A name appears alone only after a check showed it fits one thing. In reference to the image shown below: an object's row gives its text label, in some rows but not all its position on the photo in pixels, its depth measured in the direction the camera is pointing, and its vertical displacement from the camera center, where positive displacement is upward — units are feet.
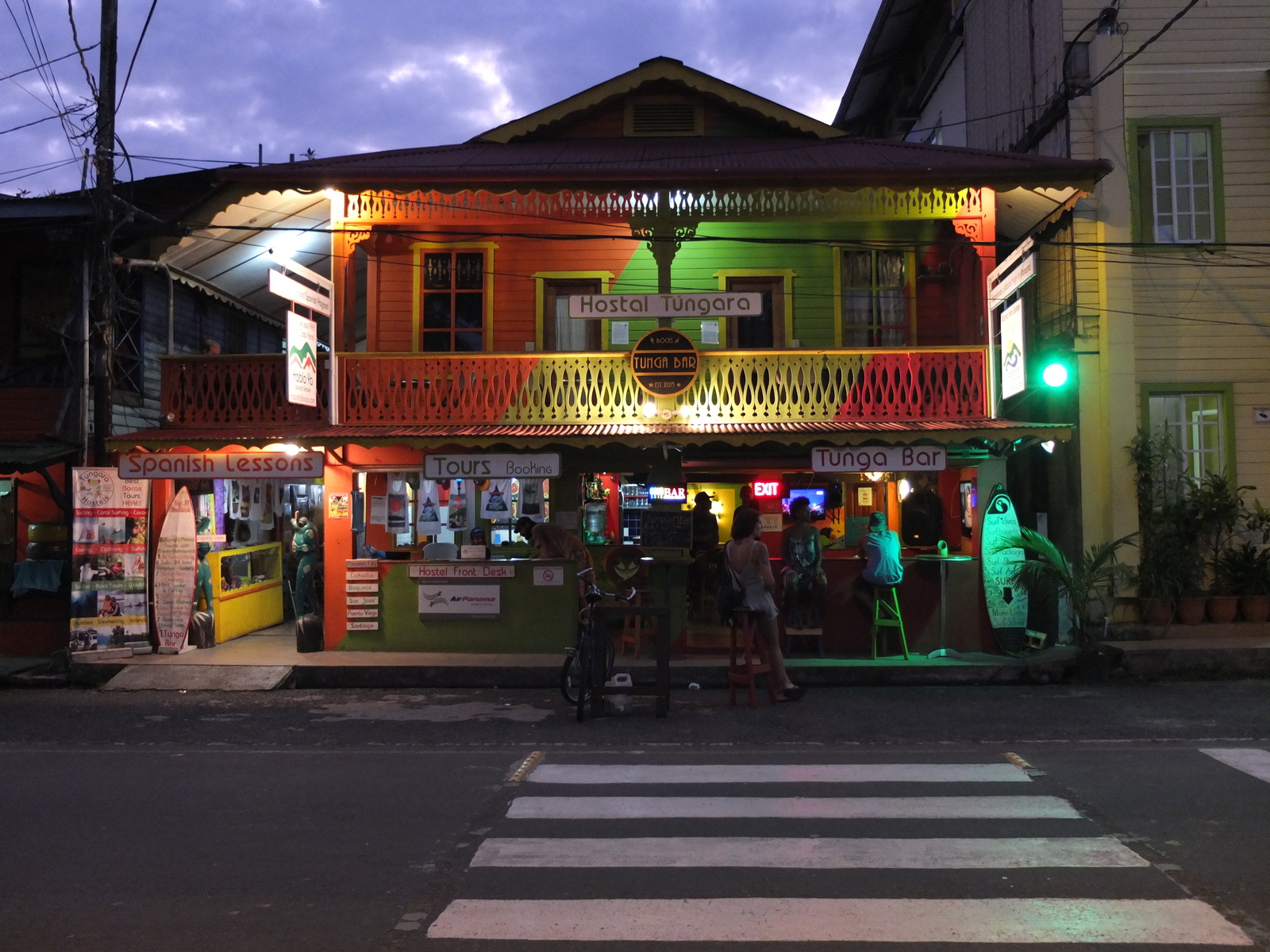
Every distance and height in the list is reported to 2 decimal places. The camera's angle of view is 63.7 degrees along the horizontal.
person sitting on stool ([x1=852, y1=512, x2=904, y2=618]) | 41.06 -1.73
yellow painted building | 44.29 +12.06
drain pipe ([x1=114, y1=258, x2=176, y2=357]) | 46.14 +11.55
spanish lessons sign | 41.57 +2.20
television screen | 51.55 +0.83
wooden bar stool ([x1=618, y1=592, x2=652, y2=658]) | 41.42 -4.70
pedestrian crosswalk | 15.30 -6.21
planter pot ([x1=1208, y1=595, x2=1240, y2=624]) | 42.47 -4.08
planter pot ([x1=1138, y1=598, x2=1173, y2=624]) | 42.57 -4.17
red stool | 33.14 -4.89
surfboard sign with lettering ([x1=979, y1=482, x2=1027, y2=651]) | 41.60 -2.63
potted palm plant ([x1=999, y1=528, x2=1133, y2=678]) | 38.70 -2.73
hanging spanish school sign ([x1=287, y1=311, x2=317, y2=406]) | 41.78 +6.62
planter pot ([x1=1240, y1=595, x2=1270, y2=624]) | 42.57 -4.10
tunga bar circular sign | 43.96 +6.58
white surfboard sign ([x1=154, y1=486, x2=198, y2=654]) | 43.55 -2.43
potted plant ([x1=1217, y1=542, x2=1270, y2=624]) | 42.63 -2.89
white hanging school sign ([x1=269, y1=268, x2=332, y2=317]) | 40.22 +9.28
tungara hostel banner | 41.86 -1.75
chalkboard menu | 43.19 -0.66
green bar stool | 41.45 -4.05
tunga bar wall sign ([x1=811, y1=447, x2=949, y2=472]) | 40.47 +2.14
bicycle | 31.68 -4.69
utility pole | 42.75 +12.20
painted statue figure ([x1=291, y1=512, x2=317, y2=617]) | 45.52 -1.73
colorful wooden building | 42.37 +8.99
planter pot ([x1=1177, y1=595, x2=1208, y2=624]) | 42.42 -4.09
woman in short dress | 32.71 -1.76
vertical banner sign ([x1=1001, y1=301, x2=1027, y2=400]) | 40.96 +6.50
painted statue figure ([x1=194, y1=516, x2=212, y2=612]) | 45.75 -2.63
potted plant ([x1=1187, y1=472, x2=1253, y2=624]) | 42.63 -0.62
